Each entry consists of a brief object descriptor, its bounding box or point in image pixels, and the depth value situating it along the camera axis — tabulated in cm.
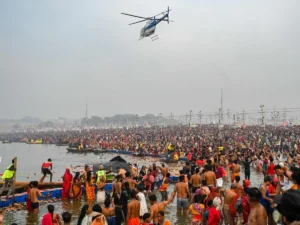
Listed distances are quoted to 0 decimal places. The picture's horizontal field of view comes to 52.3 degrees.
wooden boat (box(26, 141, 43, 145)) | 6919
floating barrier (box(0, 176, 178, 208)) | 1168
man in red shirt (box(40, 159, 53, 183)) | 1576
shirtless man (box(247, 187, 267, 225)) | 541
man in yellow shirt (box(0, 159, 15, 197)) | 1189
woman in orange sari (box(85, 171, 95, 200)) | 1323
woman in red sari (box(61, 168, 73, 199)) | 1332
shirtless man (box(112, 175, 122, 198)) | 1029
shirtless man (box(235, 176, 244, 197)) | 799
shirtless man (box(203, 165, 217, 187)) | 1074
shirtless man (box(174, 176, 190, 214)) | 993
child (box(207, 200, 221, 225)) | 692
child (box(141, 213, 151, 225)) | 620
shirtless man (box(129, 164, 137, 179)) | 1493
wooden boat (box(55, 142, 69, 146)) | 5853
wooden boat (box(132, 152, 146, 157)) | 3441
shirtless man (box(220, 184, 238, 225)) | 773
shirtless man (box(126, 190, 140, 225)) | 724
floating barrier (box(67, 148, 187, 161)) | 3212
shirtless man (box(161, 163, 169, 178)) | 1447
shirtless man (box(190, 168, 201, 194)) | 1112
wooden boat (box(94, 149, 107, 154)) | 4106
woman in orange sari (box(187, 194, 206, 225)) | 728
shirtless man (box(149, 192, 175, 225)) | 695
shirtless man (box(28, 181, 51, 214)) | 1045
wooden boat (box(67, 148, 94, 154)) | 4284
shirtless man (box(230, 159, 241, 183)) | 1365
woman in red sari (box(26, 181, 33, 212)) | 1088
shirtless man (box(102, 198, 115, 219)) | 737
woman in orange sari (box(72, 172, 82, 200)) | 1312
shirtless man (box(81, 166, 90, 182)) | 1358
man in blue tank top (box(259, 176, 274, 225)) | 726
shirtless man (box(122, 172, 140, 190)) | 1127
